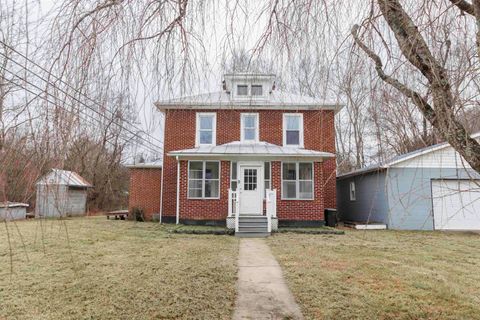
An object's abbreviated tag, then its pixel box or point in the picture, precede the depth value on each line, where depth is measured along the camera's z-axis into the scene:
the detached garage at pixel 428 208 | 14.43
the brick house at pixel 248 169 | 13.86
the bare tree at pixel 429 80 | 2.78
